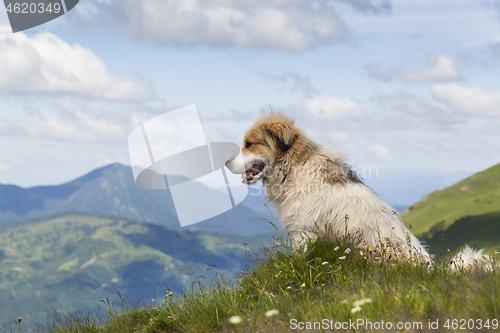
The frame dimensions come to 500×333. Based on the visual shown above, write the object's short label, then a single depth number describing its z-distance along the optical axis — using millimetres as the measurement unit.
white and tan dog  6102
